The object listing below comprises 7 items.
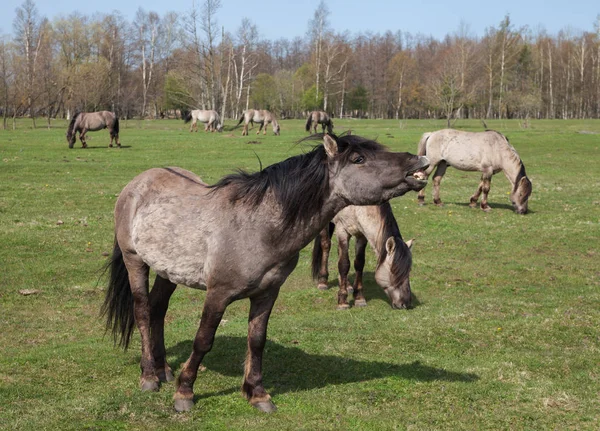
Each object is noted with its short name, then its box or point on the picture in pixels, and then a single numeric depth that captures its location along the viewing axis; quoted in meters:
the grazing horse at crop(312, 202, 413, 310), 10.34
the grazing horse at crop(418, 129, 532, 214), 19.74
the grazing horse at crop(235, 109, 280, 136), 48.41
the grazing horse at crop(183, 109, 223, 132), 52.59
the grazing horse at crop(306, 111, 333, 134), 49.41
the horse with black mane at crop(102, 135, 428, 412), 5.51
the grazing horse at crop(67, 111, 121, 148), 33.62
